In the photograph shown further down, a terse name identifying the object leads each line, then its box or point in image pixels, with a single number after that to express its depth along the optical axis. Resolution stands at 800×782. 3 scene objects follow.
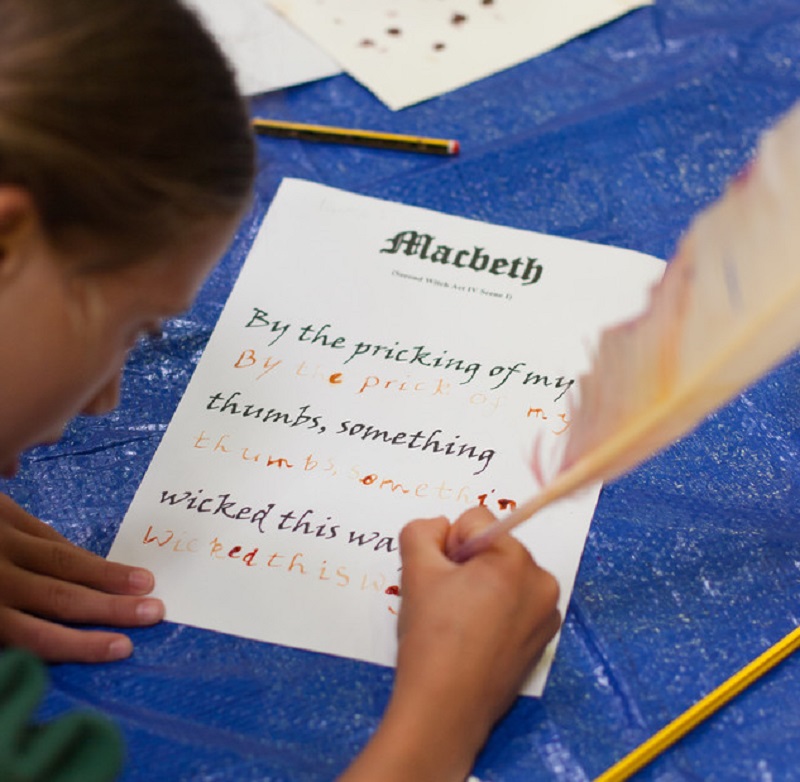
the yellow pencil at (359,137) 0.96
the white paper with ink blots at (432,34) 1.02
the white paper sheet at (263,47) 1.02
